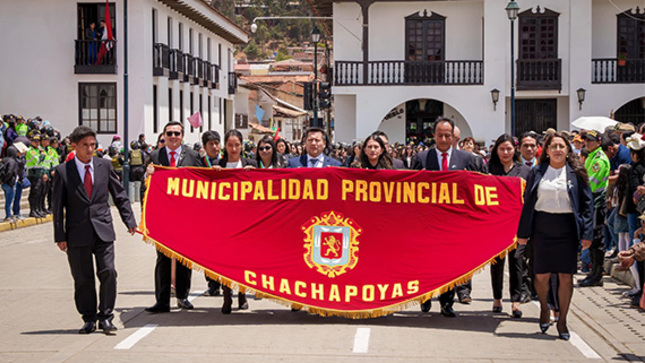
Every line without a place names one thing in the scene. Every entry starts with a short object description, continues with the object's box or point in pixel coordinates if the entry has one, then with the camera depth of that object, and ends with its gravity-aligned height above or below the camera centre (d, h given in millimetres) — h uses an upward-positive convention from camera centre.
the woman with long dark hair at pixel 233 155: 10836 +79
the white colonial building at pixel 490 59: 35156 +4038
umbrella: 19838 +850
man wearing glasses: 10203 -1092
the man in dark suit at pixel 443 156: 10203 +52
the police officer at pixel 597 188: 12305 -386
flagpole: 30297 +873
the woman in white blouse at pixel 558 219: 8875 -577
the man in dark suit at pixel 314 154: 10602 +86
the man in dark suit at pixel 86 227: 8953 -655
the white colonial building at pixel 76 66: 36594 +3954
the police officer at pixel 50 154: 22078 +190
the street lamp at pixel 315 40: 34469 +4921
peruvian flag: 34812 +4923
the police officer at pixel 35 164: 21656 -54
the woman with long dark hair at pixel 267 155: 11312 +81
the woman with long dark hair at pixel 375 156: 10328 +60
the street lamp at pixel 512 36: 28922 +4222
